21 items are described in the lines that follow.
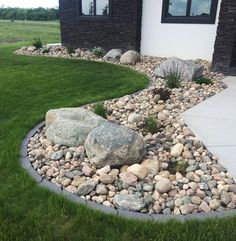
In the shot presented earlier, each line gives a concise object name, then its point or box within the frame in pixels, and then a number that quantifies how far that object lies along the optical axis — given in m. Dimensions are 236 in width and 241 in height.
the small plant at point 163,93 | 6.01
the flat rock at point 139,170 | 3.48
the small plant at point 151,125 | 4.59
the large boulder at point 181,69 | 7.34
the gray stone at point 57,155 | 3.94
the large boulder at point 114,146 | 3.61
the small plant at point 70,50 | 11.45
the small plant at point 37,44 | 12.69
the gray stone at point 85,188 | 3.27
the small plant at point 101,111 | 5.15
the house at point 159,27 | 8.48
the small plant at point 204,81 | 7.15
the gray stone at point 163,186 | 3.26
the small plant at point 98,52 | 10.92
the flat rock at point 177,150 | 4.01
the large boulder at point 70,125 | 4.18
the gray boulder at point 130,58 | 9.64
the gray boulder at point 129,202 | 3.04
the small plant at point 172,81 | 6.76
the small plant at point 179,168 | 3.66
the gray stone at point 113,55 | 10.37
